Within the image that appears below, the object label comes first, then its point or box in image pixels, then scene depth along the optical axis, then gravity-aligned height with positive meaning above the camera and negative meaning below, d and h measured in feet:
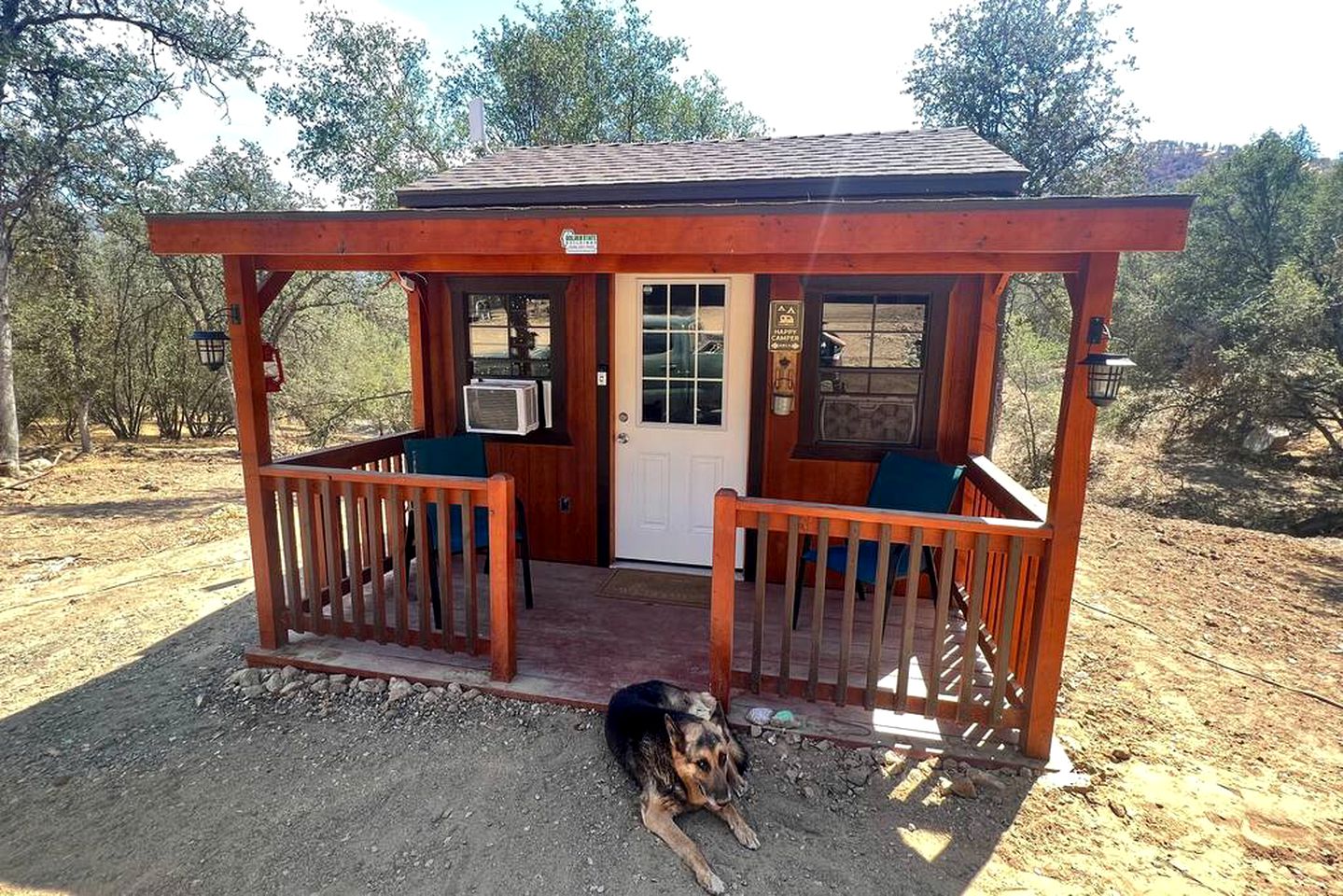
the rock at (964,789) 7.34 -4.95
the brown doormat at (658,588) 12.03 -4.60
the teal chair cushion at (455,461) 11.76 -2.23
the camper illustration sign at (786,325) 11.57 +0.44
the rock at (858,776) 7.53 -4.96
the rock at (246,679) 9.56 -5.00
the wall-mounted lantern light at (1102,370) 6.54 -0.16
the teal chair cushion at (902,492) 10.19 -2.32
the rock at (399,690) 9.10 -4.89
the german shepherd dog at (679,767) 6.75 -4.52
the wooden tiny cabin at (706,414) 7.62 -1.19
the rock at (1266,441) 32.71 -4.24
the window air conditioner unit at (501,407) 12.59 -1.20
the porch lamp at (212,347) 9.58 -0.10
